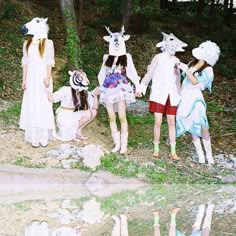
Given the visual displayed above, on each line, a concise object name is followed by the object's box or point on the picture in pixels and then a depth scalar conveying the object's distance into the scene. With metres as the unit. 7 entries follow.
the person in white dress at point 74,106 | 8.52
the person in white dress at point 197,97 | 8.24
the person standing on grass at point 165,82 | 8.16
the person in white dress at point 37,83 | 8.24
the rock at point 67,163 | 7.94
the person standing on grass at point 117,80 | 8.14
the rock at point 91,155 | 8.03
